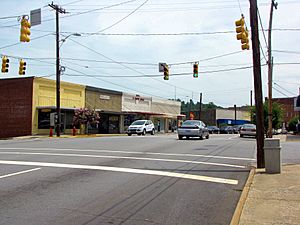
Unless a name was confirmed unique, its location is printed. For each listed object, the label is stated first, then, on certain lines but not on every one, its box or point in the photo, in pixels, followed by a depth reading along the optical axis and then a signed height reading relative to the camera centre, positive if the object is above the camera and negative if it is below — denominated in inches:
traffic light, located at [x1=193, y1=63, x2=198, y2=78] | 1129.4 +147.4
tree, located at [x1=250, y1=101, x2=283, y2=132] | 2060.8 +49.4
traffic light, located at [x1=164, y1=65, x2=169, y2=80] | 1150.3 +143.9
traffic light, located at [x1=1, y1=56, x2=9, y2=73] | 1051.3 +146.8
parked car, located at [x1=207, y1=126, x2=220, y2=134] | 2551.9 -44.5
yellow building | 1558.1 +81.8
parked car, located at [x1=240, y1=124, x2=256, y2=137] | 1450.5 -24.7
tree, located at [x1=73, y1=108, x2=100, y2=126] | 1615.4 +24.2
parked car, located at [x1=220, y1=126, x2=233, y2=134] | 2571.4 -44.1
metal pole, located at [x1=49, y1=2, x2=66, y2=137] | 1393.9 +179.5
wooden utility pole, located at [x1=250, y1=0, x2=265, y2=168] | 521.3 +56.7
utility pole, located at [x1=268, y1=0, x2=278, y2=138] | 898.5 +136.4
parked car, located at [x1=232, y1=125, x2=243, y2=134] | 2646.7 -39.1
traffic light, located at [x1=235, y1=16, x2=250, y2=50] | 704.4 +161.4
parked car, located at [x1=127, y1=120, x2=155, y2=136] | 1606.8 -22.0
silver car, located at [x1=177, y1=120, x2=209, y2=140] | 1138.0 -20.0
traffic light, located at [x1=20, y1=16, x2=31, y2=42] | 760.3 +172.1
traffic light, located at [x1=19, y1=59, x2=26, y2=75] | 1114.1 +150.2
